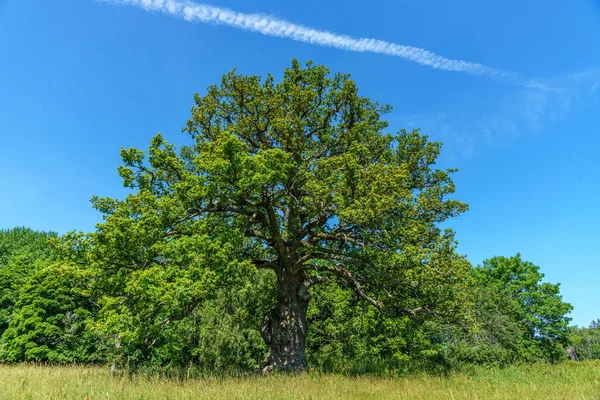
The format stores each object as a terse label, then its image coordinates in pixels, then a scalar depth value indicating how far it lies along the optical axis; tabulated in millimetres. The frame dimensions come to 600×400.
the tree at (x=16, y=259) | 40062
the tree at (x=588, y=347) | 89212
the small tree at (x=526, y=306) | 37719
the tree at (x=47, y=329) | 35062
